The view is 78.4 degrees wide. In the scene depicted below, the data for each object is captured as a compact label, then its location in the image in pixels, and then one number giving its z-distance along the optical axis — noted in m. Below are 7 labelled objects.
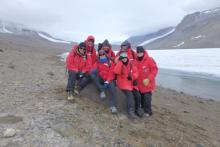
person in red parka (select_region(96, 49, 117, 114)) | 2.89
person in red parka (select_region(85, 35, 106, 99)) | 3.07
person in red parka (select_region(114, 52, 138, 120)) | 2.83
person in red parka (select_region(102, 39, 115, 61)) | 3.16
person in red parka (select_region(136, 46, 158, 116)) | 2.97
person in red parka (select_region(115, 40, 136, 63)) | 3.05
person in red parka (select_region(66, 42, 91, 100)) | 3.07
